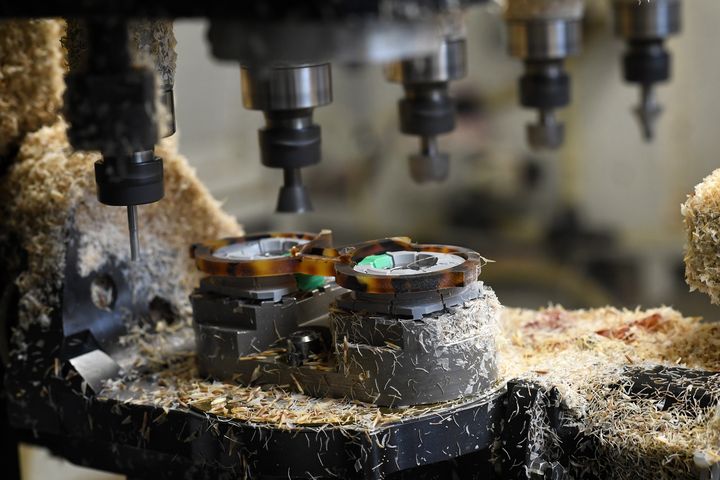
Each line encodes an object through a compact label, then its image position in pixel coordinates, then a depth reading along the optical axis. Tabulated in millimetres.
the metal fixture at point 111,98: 798
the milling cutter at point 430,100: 1013
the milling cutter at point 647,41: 1100
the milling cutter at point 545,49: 1047
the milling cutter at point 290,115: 866
